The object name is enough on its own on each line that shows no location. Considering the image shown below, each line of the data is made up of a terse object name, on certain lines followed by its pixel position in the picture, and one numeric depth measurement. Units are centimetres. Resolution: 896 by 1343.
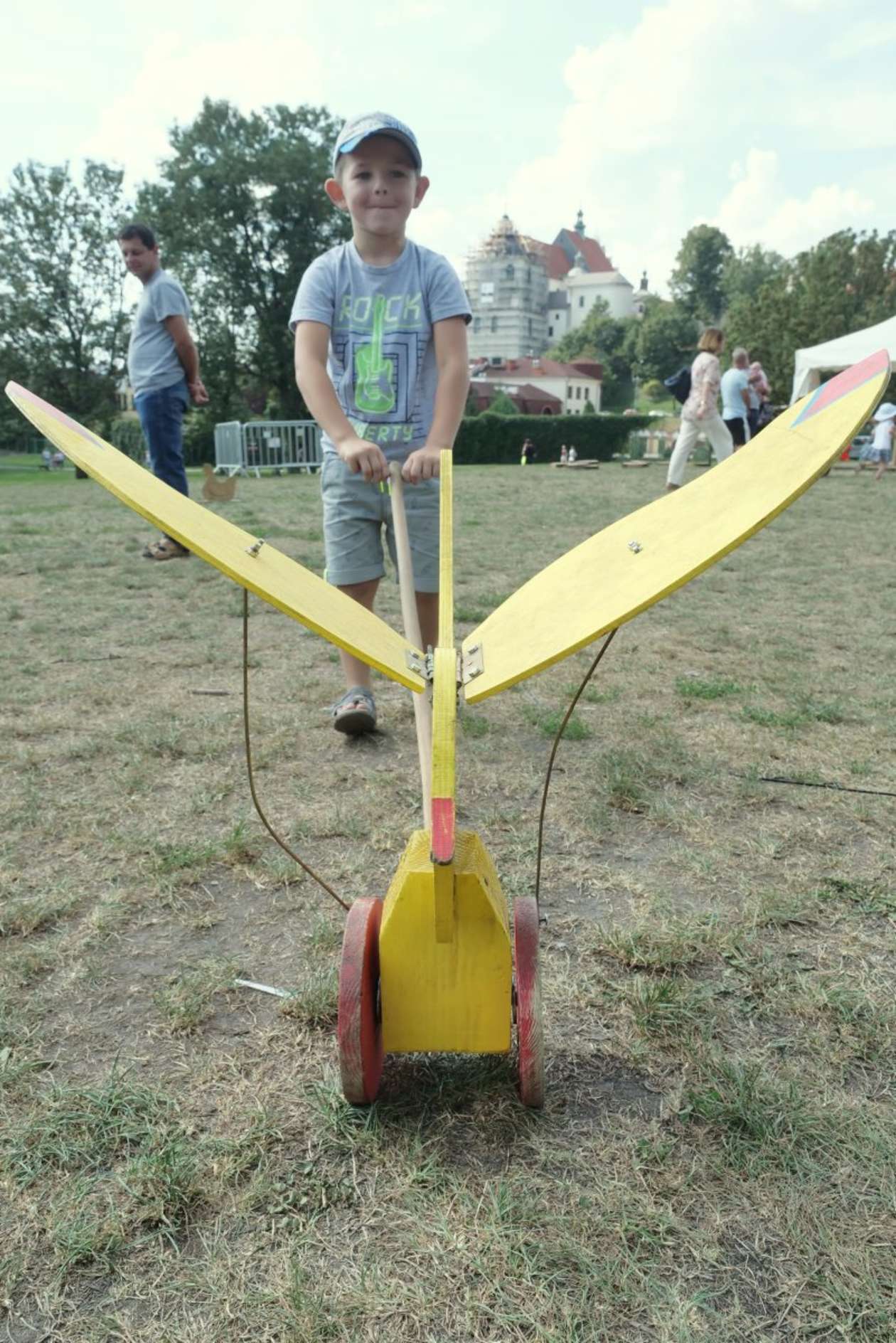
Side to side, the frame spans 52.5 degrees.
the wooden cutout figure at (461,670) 126
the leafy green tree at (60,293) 3816
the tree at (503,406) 5288
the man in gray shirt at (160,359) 559
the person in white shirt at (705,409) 1020
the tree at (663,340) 7675
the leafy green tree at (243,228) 3825
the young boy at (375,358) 260
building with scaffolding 10681
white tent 1555
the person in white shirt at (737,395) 1269
